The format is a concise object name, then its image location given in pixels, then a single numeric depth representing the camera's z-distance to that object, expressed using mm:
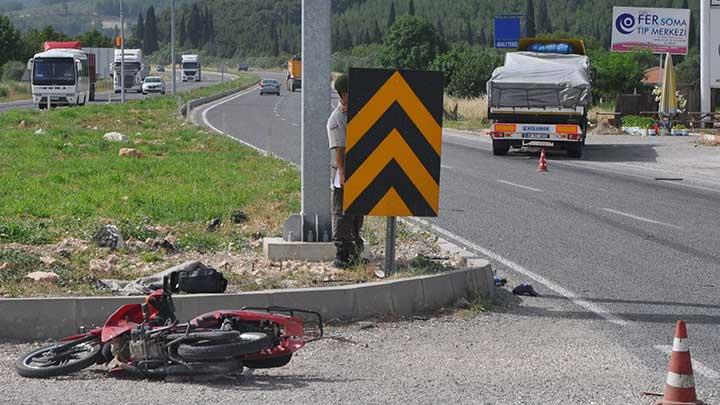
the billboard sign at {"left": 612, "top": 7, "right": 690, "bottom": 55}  57500
